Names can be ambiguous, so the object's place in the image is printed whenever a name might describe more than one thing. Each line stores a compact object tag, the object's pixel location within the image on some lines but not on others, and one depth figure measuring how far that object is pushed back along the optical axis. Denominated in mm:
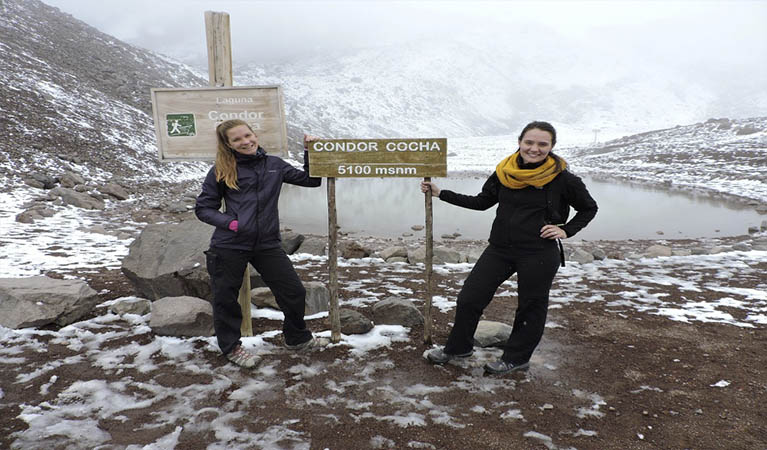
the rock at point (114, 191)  16203
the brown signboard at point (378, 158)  4402
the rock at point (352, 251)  9555
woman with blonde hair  3936
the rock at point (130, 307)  5355
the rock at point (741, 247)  10836
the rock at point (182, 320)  4789
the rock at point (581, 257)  9407
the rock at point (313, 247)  9578
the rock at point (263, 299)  5754
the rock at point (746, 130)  58969
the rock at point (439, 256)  9172
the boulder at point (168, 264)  5527
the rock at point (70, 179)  15802
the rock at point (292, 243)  9555
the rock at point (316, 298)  5680
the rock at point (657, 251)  10328
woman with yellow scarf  3656
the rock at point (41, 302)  4738
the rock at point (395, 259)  9188
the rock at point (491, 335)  4785
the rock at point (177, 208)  15219
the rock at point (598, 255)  9727
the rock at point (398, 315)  5379
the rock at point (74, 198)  13508
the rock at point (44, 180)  14867
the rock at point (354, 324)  5066
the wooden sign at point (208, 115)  4785
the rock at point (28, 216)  10273
